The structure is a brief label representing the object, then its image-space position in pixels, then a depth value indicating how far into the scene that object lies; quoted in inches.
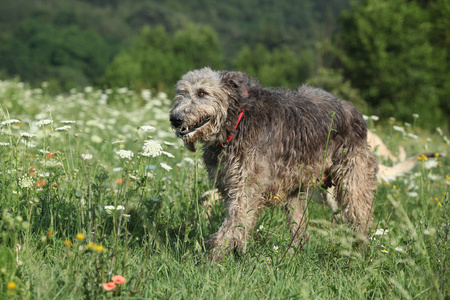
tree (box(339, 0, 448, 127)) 1077.8
